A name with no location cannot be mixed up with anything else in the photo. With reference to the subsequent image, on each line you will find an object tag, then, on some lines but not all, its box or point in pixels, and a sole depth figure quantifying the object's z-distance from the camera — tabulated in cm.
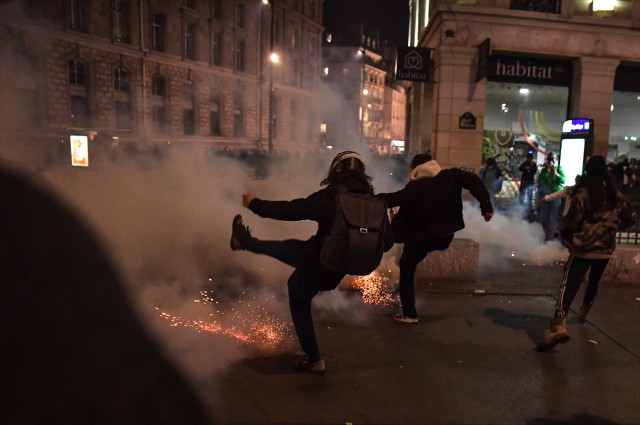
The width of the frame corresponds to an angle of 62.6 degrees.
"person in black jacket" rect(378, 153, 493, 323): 415
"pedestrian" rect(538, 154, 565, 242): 827
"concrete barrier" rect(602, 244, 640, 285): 584
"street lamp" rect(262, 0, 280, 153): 2454
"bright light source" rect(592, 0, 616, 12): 1193
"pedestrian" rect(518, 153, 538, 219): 1096
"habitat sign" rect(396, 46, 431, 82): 1241
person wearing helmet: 310
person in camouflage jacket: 386
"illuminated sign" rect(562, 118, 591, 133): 950
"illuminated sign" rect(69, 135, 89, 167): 1092
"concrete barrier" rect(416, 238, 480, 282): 581
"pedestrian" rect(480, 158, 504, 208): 1169
